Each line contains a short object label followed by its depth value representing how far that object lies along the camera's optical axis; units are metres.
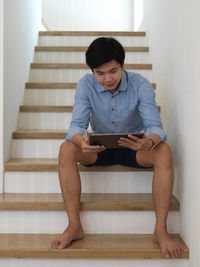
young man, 1.62
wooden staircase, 1.59
